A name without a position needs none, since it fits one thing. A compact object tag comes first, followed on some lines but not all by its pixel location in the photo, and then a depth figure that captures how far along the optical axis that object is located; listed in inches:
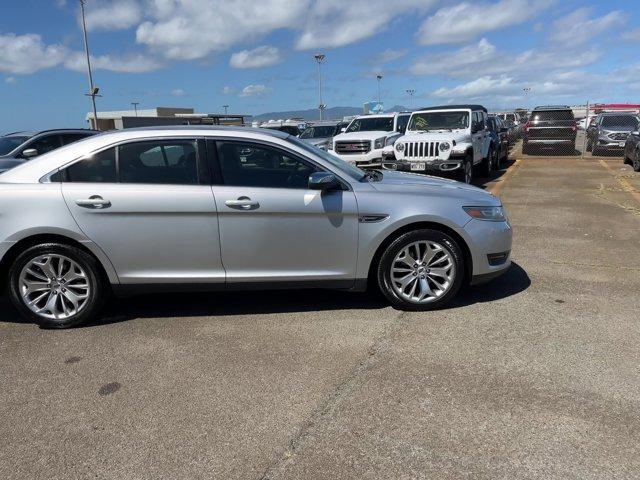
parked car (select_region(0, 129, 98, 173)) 436.3
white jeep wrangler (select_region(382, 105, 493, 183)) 472.1
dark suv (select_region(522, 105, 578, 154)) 792.9
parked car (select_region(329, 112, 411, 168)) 577.6
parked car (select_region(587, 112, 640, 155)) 767.7
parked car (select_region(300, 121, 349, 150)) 731.4
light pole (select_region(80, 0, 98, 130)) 1350.9
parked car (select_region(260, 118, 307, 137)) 872.9
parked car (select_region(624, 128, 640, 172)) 588.6
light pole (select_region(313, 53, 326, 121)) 1888.5
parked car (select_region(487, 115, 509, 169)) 637.3
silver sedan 171.8
